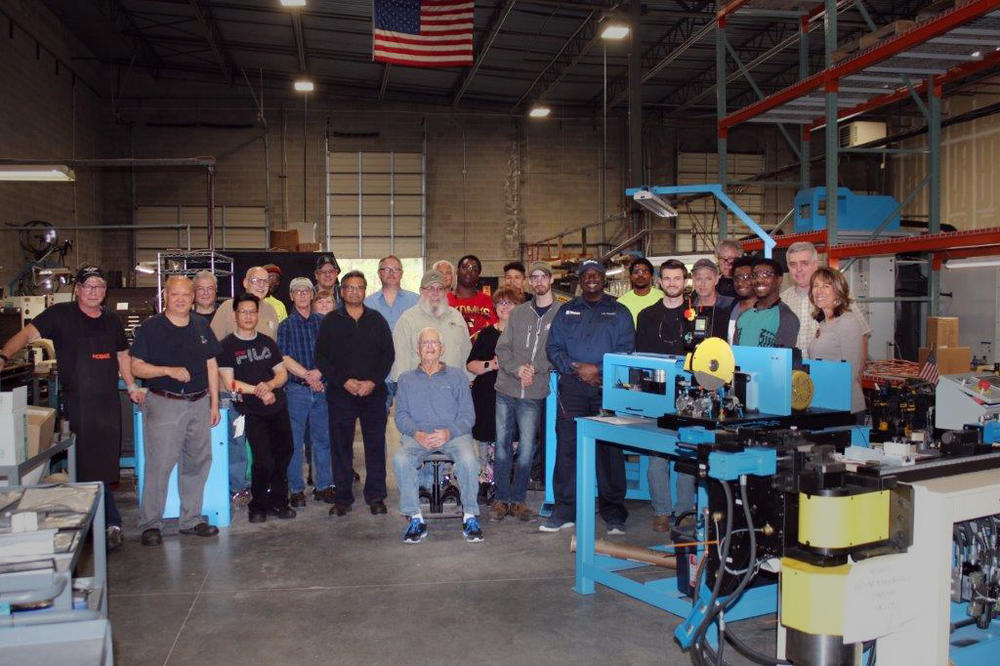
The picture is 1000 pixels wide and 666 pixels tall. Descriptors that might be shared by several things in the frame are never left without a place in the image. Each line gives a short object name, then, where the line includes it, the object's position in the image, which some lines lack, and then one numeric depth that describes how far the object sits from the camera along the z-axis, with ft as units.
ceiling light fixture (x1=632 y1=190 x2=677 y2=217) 26.05
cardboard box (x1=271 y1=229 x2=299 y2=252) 41.65
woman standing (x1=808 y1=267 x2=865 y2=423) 14.39
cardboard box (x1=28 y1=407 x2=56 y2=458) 12.71
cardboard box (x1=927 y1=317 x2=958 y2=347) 28.30
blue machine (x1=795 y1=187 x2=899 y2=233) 30.81
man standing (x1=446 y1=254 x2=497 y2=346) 21.17
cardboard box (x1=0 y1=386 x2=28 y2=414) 11.42
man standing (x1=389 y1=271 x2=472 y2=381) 18.71
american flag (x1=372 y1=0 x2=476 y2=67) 33.76
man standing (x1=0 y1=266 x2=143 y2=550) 15.72
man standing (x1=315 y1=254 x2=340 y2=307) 22.58
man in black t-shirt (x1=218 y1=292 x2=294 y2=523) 17.80
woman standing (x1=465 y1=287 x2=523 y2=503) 19.34
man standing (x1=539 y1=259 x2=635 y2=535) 16.76
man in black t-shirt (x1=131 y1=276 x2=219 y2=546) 16.11
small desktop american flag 24.06
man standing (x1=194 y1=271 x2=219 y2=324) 19.56
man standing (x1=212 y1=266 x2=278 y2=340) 20.08
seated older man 16.85
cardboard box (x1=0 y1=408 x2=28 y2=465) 11.41
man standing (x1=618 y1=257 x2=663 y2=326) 20.19
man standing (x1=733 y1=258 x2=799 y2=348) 13.73
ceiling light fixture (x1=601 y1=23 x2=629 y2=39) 39.22
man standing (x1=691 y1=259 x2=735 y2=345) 15.70
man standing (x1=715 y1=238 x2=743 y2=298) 18.07
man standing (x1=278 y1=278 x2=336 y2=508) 19.57
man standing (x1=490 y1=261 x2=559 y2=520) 17.76
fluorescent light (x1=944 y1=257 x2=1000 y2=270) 26.40
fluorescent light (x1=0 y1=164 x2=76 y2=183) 20.85
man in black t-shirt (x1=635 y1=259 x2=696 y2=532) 16.74
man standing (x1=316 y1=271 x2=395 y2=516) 18.30
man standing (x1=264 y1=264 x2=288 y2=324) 22.73
